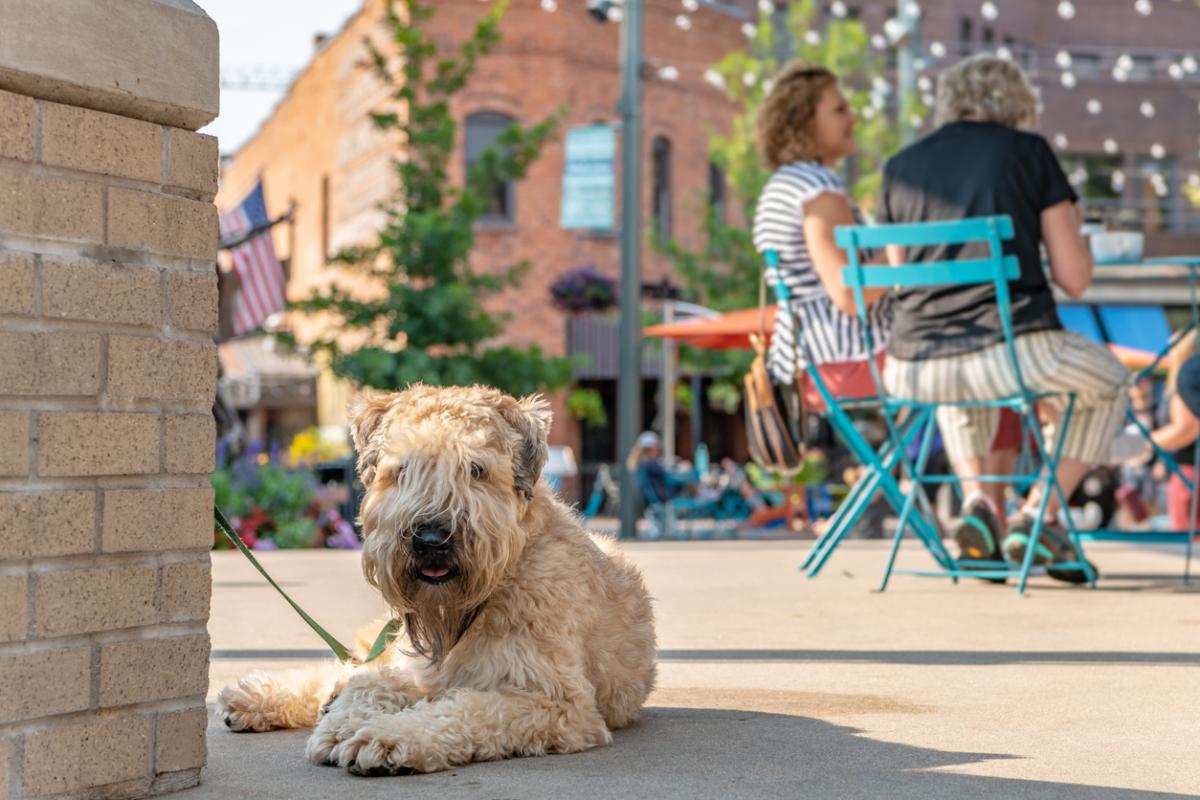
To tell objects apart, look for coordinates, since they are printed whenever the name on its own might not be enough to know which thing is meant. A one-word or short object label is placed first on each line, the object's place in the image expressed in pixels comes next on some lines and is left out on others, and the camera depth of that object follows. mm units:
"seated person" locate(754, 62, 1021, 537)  7669
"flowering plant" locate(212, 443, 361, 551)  12805
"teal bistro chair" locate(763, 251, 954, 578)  7301
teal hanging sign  20922
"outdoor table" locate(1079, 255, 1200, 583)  7320
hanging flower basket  29875
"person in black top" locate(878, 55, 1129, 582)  6863
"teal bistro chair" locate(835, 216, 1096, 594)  6594
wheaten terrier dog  3455
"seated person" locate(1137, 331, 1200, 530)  6906
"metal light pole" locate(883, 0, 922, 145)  24000
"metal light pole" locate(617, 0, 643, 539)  19938
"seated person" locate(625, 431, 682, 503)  22391
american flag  17938
